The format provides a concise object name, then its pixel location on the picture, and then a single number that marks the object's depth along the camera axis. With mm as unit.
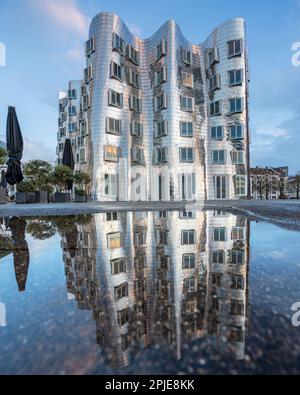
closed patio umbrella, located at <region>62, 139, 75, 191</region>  23031
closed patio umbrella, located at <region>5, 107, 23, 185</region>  16344
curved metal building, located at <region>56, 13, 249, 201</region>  24781
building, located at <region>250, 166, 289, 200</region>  82750
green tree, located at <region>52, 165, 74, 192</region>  20295
